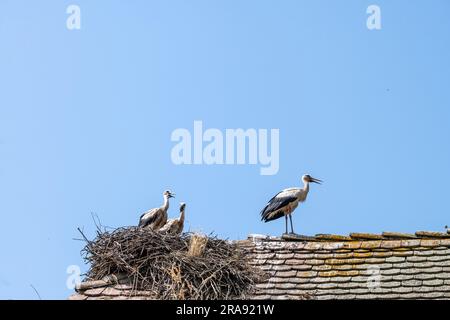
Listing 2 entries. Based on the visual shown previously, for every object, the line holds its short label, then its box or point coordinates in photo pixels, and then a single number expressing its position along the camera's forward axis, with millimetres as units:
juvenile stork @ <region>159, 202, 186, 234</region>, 20591
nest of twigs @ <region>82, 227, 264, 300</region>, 15383
